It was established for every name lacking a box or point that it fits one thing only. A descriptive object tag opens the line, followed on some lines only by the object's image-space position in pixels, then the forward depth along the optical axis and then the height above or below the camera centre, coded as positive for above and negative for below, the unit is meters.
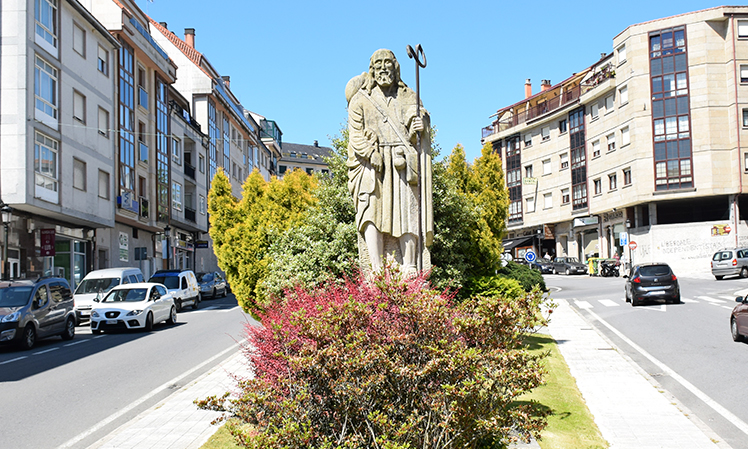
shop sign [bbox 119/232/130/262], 35.53 +0.59
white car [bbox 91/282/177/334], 20.39 -1.66
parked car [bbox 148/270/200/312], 30.67 -1.38
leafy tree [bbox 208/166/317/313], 14.27 +0.59
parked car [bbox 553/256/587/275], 48.62 -1.40
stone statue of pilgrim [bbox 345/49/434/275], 8.20 +1.02
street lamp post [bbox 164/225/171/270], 43.25 +0.30
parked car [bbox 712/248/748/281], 34.12 -1.01
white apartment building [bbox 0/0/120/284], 24.72 +5.33
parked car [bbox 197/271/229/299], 38.72 -1.79
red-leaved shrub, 4.45 -0.96
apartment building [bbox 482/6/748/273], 44.12 +7.63
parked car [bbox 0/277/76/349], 16.03 -1.37
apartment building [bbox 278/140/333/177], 109.38 +16.63
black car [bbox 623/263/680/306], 23.05 -1.41
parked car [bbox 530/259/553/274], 51.44 -1.43
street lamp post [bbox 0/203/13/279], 22.34 +1.21
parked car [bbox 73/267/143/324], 24.03 -1.10
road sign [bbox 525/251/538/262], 34.62 -0.41
